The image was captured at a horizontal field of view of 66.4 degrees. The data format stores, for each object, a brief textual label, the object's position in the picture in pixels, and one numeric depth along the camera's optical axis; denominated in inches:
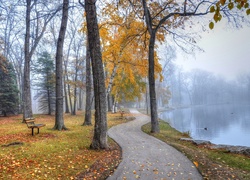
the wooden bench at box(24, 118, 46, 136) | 350.8
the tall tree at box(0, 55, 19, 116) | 772.6
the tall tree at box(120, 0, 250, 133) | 407.4
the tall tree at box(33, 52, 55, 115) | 919.0
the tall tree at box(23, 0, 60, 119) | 579.1
